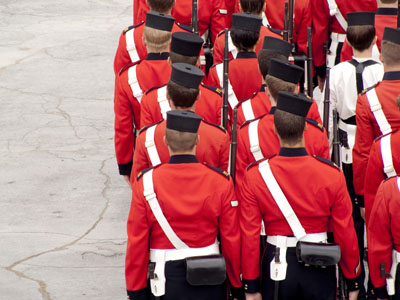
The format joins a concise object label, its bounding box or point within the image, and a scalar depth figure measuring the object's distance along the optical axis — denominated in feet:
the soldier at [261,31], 43.20
